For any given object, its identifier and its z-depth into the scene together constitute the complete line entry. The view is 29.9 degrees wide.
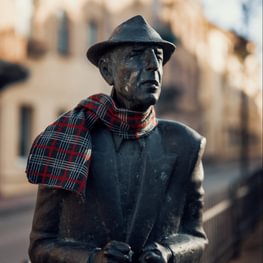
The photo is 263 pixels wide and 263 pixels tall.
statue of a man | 1.92
